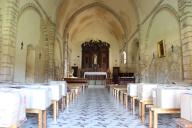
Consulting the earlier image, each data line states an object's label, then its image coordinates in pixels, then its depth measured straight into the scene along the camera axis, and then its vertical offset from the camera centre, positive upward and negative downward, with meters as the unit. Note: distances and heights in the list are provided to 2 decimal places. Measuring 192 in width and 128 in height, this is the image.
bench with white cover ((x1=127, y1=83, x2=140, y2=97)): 3.99 -0.46
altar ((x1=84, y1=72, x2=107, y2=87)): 13.47 -0.47
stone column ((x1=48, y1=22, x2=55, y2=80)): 9.45 +1.65
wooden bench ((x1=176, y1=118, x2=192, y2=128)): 1.68 -0.59
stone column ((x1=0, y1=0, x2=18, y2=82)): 5.04 +1.13
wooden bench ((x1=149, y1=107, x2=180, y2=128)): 2.36 -0.60
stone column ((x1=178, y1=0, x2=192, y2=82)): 5.27 +1.35
